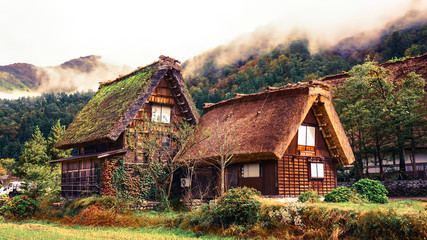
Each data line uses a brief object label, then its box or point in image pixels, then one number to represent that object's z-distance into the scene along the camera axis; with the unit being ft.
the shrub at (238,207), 48.47
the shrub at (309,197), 55.94
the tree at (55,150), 160.15
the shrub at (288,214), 44.19
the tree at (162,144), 77.36
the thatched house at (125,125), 78.89
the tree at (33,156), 155.63
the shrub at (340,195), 56.95
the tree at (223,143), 71.58
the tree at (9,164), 173.64
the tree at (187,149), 80.02
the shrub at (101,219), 59.80
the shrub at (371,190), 59.82
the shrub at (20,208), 75.41
